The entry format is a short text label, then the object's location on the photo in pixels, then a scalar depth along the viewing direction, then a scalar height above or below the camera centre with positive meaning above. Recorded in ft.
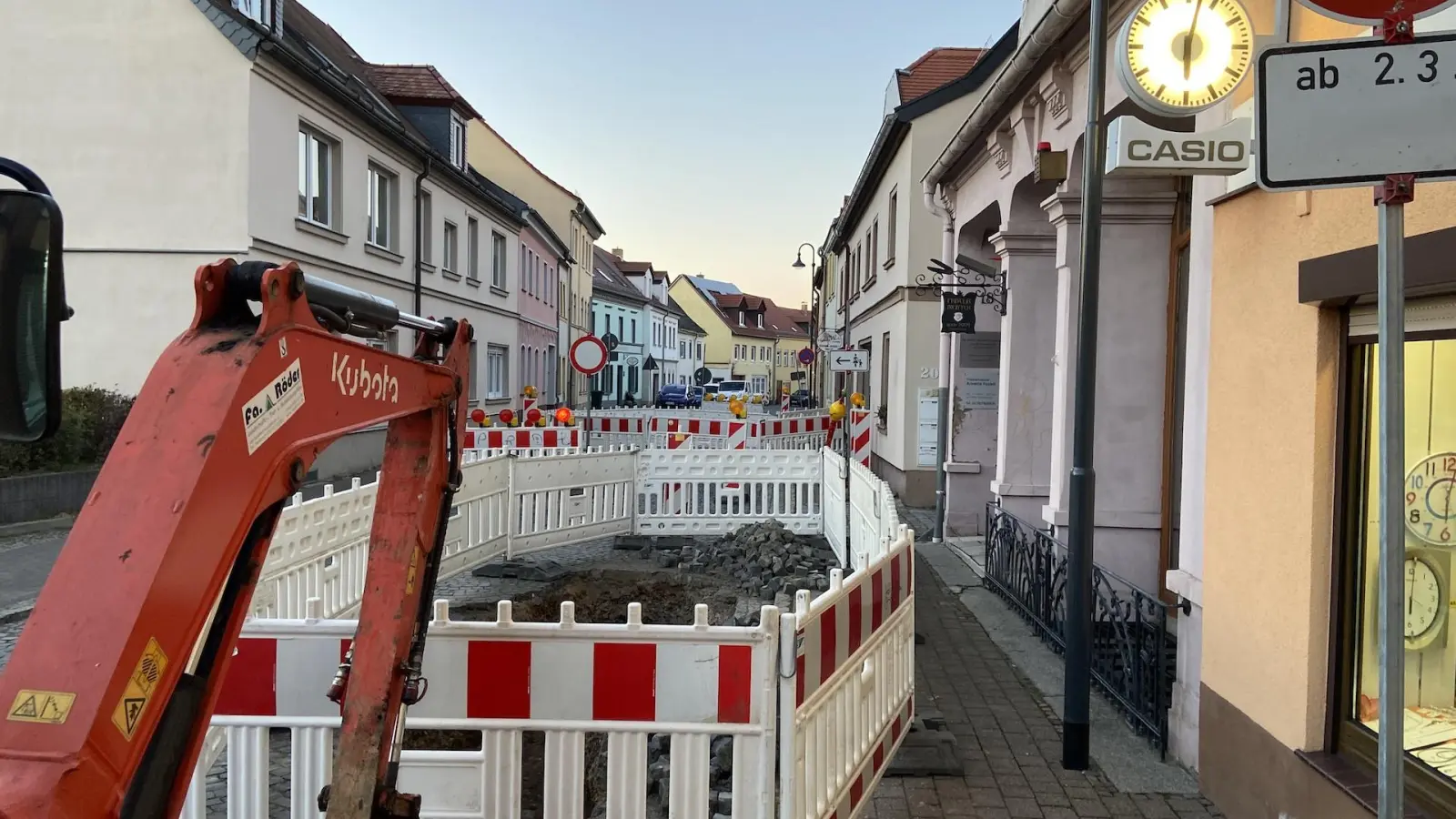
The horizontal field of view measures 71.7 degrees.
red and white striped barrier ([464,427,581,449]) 51.98 -2.17
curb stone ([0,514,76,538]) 36.88 -5.17
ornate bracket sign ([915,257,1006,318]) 39.11 +5.20
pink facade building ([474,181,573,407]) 111.24 +11.78
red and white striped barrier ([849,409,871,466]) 47.16 -1.71
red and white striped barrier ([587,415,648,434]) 79.15 -2.08
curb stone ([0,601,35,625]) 25.52 -5.79
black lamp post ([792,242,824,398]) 128.57 +14.65
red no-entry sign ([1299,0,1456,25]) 6.95 +2.85
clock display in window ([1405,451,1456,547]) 11.44 -1.00
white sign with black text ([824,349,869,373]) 46.11 +2.02
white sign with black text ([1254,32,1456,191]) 6.81 +2.08
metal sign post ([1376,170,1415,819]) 6.79 -0.61
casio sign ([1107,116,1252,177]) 14.79 +3.89
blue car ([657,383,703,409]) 186.70 +0.89
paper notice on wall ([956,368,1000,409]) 41.96 +0.74
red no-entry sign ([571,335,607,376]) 50.06 +2.23
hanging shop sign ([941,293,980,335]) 38.09 +3.56
